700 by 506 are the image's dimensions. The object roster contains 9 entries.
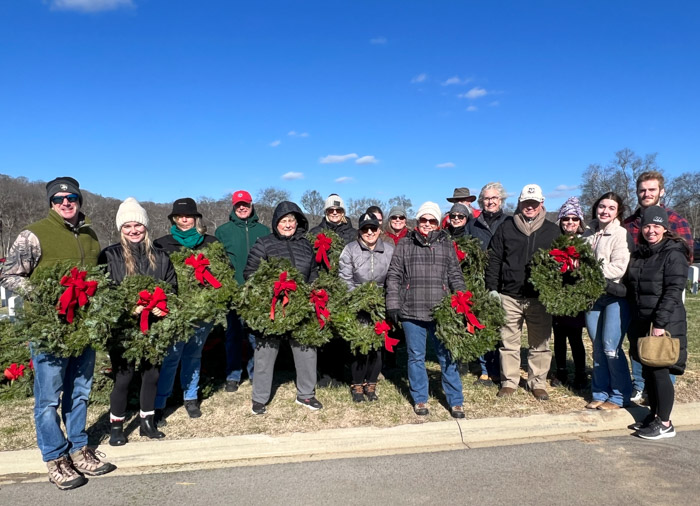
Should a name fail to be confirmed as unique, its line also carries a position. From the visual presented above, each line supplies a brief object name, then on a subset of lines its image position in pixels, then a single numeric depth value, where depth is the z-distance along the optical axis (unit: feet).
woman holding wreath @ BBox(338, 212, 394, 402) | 18.54
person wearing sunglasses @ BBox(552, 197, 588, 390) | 18.67
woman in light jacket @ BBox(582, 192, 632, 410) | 16.83
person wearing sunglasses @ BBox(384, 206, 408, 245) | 21.22
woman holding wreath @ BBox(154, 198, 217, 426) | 16.37
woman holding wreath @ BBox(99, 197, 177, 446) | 14.76
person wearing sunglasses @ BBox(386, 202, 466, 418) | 16.92
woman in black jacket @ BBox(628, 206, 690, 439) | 14.94
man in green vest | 12.59
